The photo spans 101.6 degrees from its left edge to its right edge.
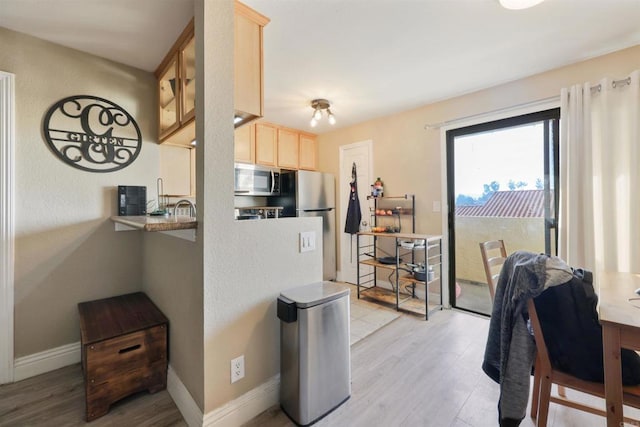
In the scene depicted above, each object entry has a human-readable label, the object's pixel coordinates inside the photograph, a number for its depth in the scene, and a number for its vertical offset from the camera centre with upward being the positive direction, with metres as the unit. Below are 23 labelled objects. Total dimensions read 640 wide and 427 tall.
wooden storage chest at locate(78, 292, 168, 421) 1.47 -0.84
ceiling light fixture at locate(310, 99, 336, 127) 3.00 +1.26
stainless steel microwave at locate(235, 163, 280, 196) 3.30 +0.45
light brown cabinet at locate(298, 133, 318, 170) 4.21 +1.01
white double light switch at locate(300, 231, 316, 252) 1.73 -0.19
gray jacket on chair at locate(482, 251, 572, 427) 1.11 -0.55
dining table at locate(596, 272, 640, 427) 1.00 -0.52
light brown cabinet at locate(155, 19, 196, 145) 1.70 +0.93
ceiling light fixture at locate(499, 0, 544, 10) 1.51 +1.22
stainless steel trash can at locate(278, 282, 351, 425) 1.42 -0.79
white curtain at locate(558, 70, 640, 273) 1.93 +0.28
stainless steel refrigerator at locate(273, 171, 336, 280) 3.76 +0.20
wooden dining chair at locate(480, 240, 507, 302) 1.95 -0.38
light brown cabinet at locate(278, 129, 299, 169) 3.90 +0.99
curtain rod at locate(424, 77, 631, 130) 1.99 +1.01
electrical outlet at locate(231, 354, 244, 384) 1.41 -0.85
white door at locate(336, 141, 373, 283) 3.83 +0.34
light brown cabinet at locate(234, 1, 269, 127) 1.58 +0.95
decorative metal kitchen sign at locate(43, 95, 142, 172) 1.90 +0.63
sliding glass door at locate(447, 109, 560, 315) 2.46 +0.20
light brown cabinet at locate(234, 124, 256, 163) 3.43 +0.93
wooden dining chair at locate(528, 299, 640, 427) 1.14 -0.77
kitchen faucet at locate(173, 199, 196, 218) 2.10 +0.09
